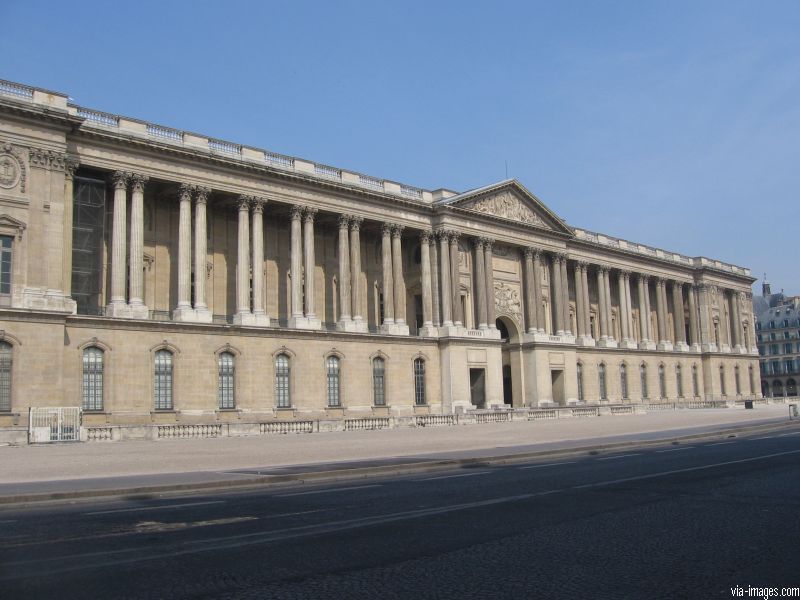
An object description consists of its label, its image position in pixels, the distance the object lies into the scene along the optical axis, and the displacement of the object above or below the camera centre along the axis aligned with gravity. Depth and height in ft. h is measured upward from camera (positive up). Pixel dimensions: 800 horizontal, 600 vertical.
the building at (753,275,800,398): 425.69 +20.58
